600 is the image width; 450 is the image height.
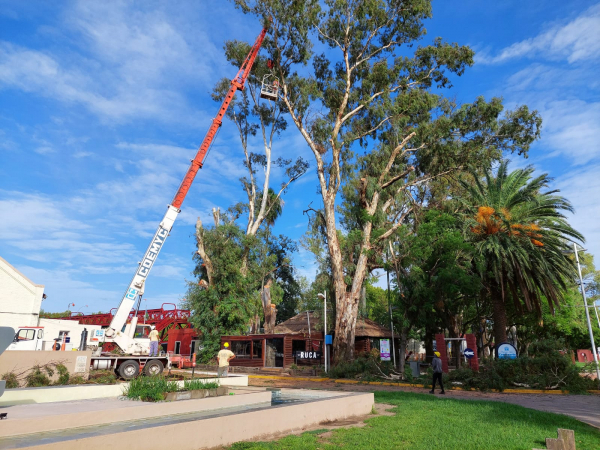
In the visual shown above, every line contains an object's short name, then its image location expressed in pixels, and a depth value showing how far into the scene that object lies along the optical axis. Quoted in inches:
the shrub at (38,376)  581.3
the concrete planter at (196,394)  442.3
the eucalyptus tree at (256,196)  1448.1
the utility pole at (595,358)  754.2
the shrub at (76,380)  625.3
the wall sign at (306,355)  1196.5
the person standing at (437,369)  656.4
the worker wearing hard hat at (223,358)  604.7
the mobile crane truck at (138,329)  746.2
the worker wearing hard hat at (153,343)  829.8
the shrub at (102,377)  645.3
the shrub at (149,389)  433.7
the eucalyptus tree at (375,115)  1119.6
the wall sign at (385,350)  952.3
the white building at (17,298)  1218.6
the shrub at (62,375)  609.9
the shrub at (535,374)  704.4
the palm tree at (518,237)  876.6
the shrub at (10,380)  554.5
